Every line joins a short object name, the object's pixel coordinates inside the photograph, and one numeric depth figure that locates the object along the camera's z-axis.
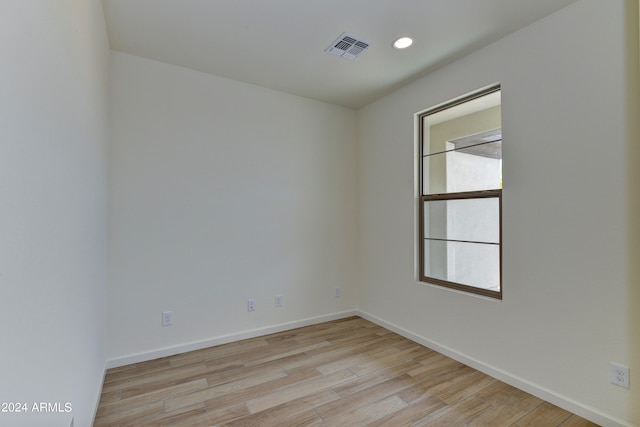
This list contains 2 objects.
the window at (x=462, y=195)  2.52
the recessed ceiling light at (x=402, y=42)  2.39
